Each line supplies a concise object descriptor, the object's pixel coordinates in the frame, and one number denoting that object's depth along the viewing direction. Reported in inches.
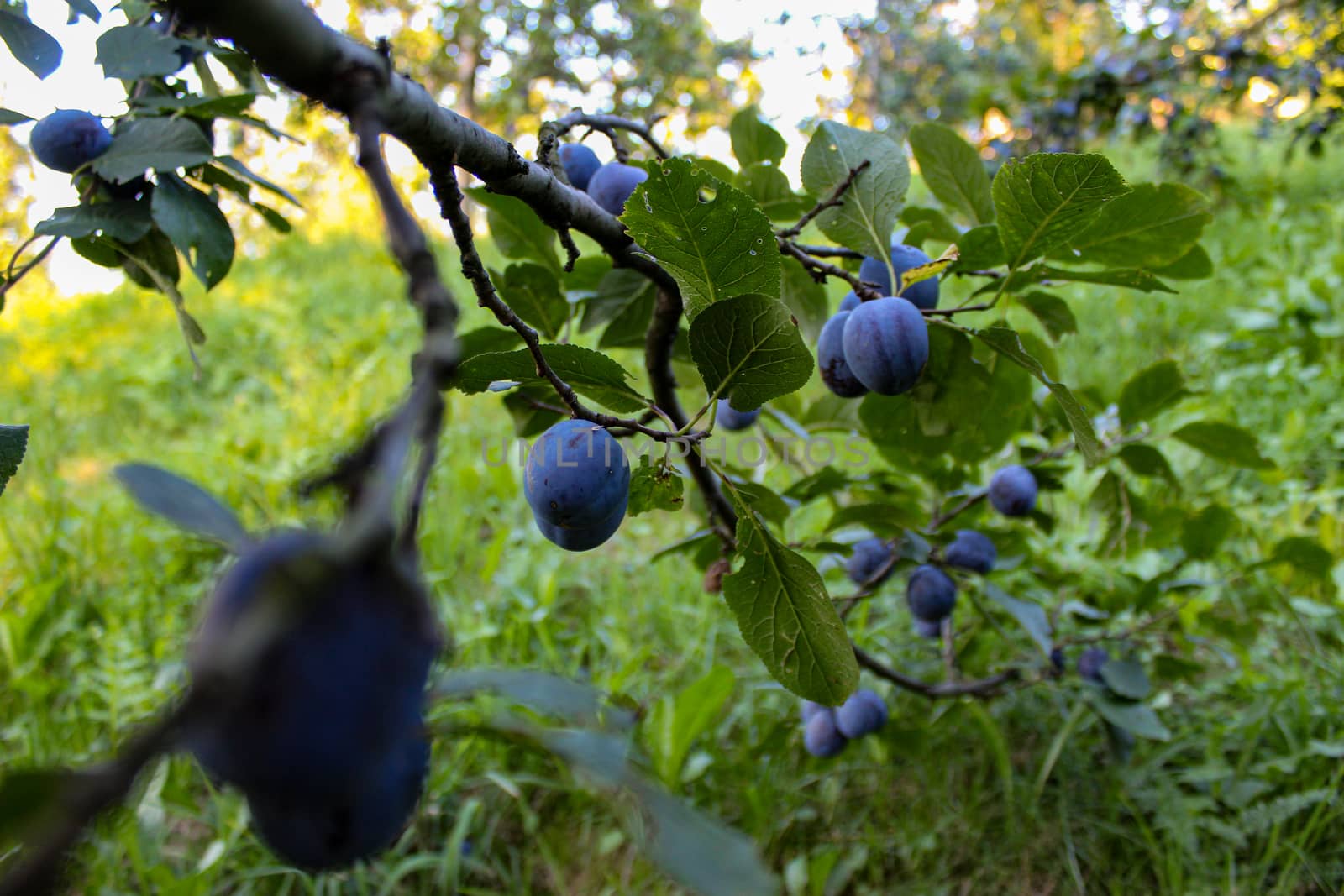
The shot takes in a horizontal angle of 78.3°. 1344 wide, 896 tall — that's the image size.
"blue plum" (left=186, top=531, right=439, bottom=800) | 7.4
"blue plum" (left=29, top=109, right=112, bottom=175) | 29.7
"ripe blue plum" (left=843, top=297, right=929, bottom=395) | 26.5
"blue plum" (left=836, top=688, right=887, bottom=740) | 45.7
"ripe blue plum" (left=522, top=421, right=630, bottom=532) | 22.4
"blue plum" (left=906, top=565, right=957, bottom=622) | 44.8
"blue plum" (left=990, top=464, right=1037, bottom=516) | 43.7
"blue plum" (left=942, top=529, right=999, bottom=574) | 44.3
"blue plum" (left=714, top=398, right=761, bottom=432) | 42.6
